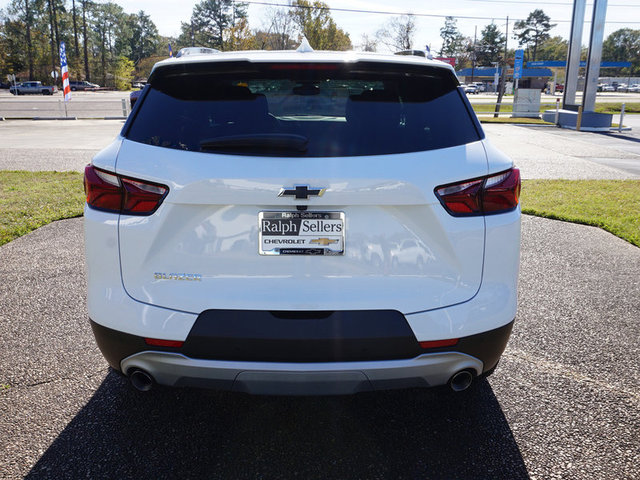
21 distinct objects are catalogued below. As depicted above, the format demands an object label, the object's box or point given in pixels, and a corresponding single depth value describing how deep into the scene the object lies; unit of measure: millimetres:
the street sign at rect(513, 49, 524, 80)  33562
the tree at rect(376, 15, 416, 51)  67125
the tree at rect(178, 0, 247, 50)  102375
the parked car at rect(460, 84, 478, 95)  76781
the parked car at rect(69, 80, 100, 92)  74312
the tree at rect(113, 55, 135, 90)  78188
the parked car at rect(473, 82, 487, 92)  91575
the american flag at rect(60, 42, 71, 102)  25844
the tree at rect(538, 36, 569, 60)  130375
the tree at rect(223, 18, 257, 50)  50188
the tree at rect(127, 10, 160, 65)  124000
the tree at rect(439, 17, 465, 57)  137750
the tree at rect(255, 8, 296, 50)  50281
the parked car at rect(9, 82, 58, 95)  62844
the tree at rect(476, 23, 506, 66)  128875
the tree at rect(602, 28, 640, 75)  123500
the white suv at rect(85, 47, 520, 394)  2141
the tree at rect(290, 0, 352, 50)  50156
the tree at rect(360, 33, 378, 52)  68344
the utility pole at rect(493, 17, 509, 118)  29719
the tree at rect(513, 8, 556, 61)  130375
